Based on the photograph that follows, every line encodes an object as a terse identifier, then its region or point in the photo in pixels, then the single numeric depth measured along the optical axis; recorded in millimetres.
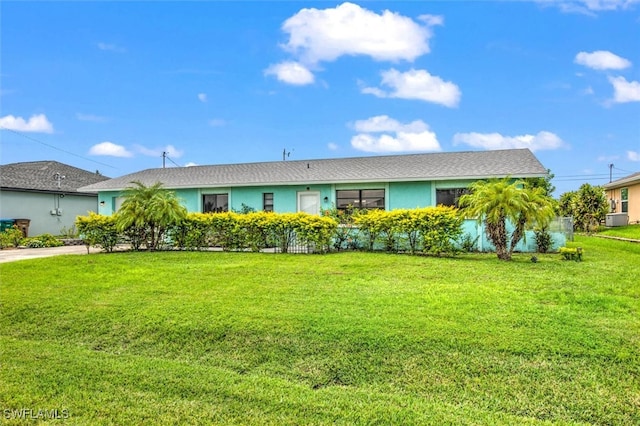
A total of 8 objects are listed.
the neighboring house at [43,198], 20728
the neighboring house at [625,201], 24141
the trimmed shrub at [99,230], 12695
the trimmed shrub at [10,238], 16516
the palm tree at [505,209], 9750
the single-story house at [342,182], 14500
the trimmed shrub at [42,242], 16966
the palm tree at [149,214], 12328
